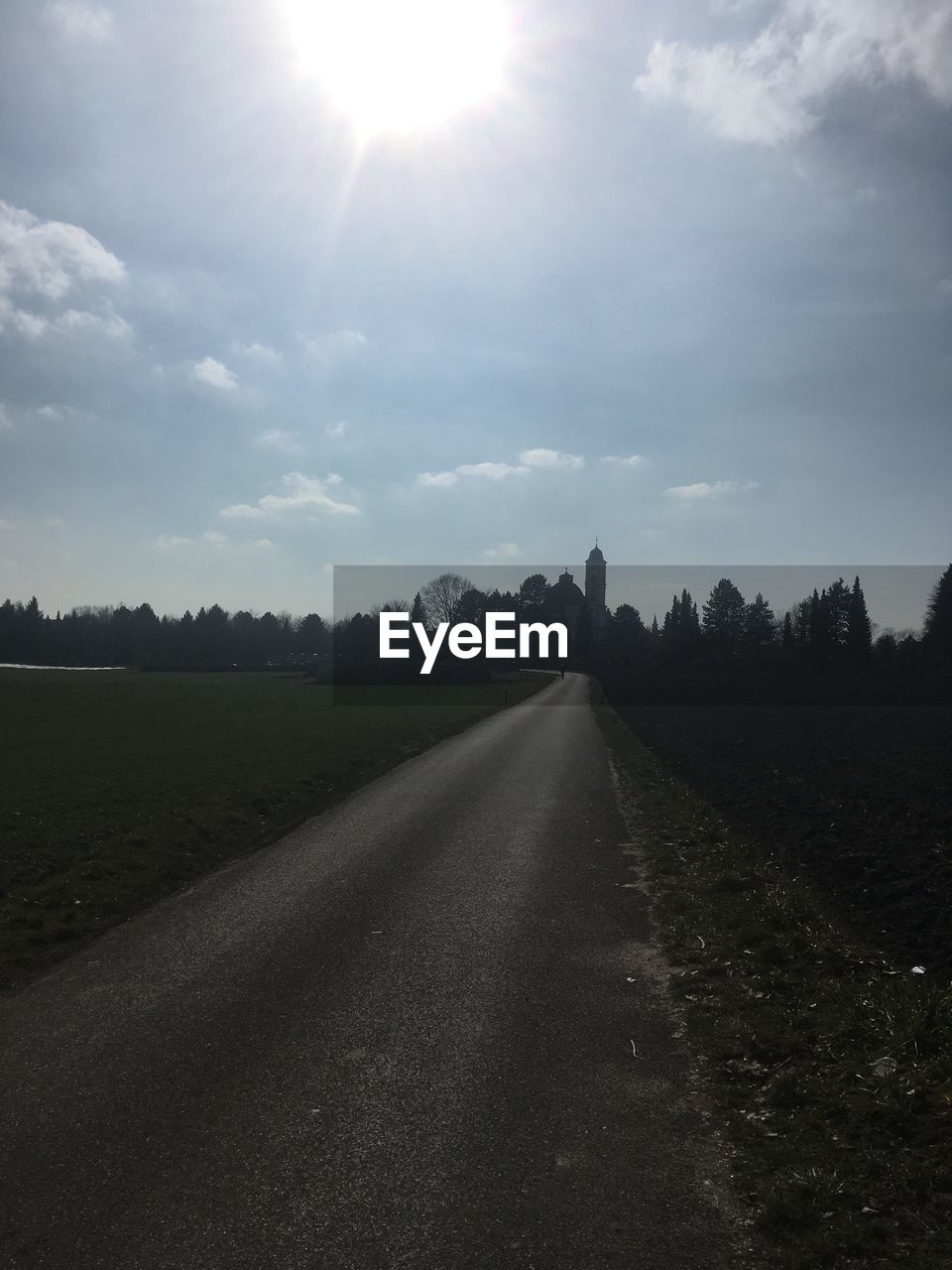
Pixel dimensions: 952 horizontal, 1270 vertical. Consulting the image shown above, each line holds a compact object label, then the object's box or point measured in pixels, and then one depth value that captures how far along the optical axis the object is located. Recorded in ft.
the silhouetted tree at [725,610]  507.71
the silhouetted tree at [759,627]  453.99
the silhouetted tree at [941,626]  352.90
